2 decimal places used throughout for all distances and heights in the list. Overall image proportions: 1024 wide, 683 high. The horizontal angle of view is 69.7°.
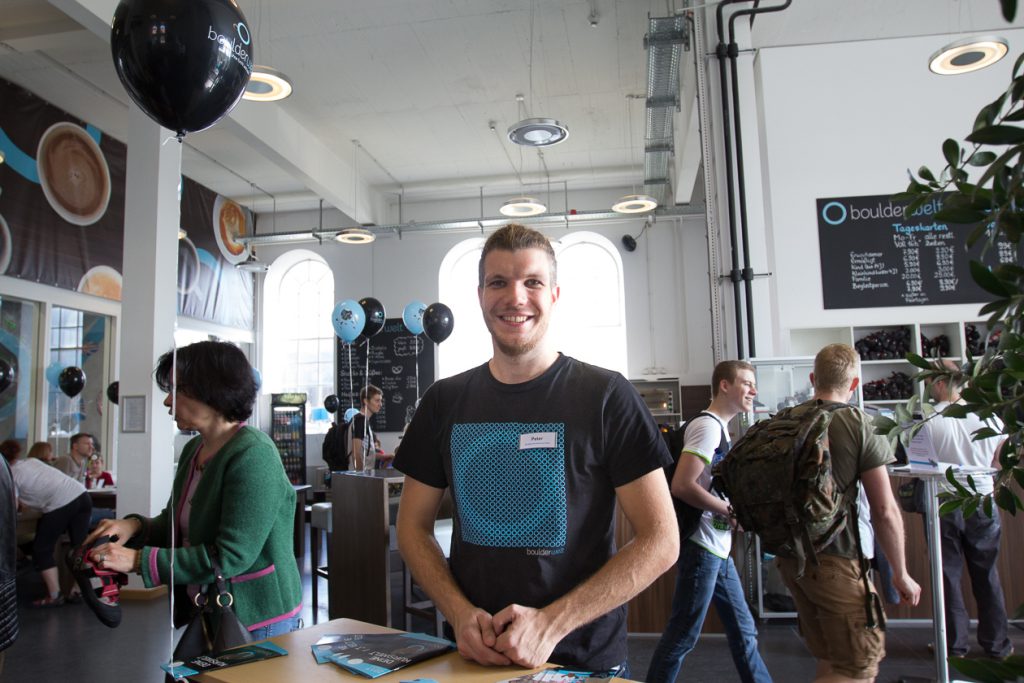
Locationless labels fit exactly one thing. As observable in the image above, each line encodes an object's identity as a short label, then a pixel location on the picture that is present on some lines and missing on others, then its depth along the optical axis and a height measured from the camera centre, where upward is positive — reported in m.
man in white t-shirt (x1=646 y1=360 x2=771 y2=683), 2.93 -0.70
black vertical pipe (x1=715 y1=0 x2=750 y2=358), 5.25 +1.74
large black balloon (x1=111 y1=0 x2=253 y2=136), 2.16 +1.09
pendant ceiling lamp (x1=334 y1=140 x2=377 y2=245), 9.55 +2.37
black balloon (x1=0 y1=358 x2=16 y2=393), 6.46 +0.47
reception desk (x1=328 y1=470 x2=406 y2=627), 4.16 -0.76
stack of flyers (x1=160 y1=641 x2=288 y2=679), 1.40 -0.47
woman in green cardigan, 1.89 -0.26
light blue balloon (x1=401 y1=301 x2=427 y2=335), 10.30 +1.36
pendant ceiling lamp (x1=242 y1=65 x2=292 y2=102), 5.47 +2.58
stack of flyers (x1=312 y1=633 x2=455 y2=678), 1.37 -0.46
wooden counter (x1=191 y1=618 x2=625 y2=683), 1.30 -0.47
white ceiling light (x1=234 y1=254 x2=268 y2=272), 11.35 +2.37
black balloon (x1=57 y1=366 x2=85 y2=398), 8.19 +0.49
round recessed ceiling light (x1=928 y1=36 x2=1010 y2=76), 4.96 +2.37
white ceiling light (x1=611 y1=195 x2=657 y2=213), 8.57 +2.39
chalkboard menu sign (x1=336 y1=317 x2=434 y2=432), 11.86 +0.75
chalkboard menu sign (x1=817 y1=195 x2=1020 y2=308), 5.64 +1.06
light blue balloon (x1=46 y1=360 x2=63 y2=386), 8.24 +0.58
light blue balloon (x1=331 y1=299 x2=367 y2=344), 8.59 +1.13
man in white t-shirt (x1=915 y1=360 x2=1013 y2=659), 4.01 -0.86
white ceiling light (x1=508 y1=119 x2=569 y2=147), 6.50 +2.52
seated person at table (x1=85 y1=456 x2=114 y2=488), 7.57 -0.55
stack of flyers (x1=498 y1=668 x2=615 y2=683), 1.25 -0.45
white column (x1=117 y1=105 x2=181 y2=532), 6.13 +0.99
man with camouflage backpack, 2.29 -0.45
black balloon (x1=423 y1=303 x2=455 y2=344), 8.88 +1.11
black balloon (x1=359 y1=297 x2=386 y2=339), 9.13 +1.26
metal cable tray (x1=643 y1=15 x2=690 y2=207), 6.16 +3.12
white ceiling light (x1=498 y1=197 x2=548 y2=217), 8.52 +2.38
